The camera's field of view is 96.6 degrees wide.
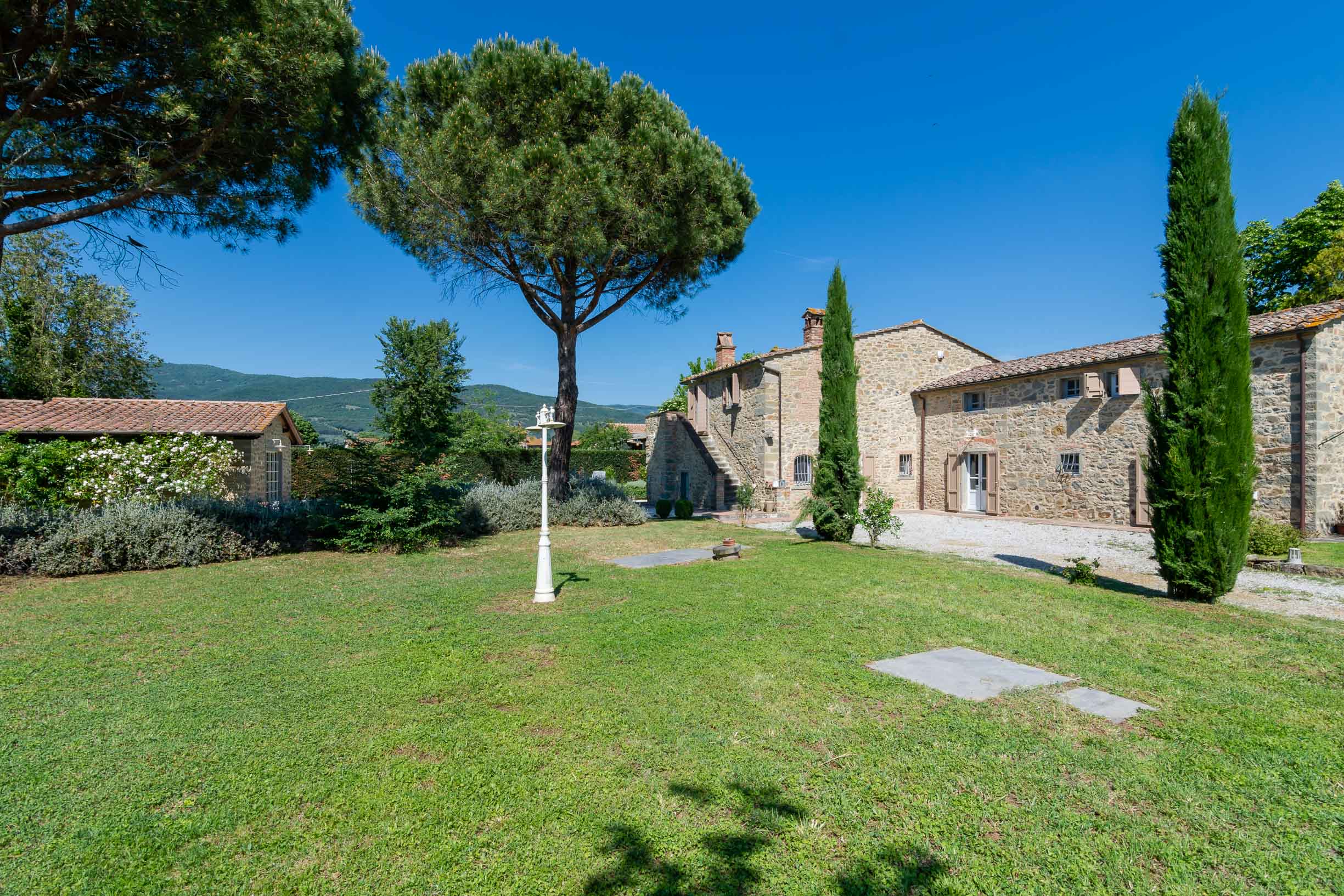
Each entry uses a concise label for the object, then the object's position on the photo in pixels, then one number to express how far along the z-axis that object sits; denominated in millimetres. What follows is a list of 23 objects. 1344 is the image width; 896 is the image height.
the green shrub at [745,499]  15664
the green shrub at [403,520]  10156
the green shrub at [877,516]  11383
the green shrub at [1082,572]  7953
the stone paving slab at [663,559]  9352
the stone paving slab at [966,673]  4125
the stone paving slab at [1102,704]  3680
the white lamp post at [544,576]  6676
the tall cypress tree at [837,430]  12609
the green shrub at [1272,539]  9695
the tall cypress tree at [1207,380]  6867
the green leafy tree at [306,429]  32562
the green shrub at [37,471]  10414
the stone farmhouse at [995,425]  11969
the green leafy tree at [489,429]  32312
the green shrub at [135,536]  8047
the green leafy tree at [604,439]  39281
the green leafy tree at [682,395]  39062
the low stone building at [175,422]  12445
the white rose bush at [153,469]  11195
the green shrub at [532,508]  13320
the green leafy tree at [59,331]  19172
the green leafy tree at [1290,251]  19531
